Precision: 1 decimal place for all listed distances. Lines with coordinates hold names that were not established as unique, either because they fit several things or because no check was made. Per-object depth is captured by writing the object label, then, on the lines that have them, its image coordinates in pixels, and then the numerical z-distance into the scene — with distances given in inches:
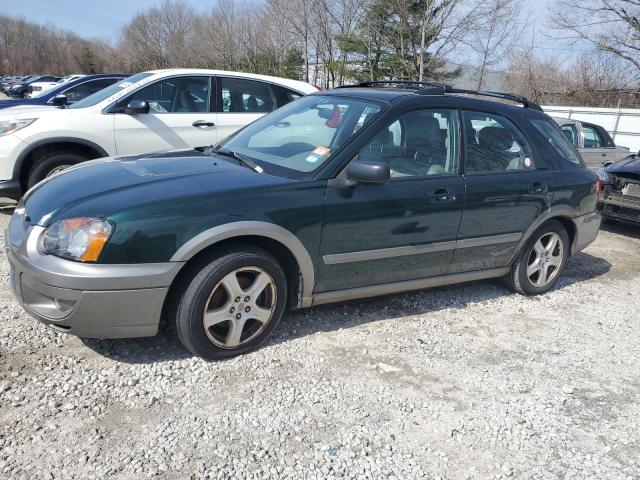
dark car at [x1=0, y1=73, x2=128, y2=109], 382.9
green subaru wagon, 115.0
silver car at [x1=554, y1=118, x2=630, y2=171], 365.1
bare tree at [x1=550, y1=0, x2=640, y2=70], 966.4
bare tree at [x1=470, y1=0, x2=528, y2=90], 727.7
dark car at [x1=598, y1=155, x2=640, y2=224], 286.5
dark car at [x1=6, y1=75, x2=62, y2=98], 921.1
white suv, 231.5
